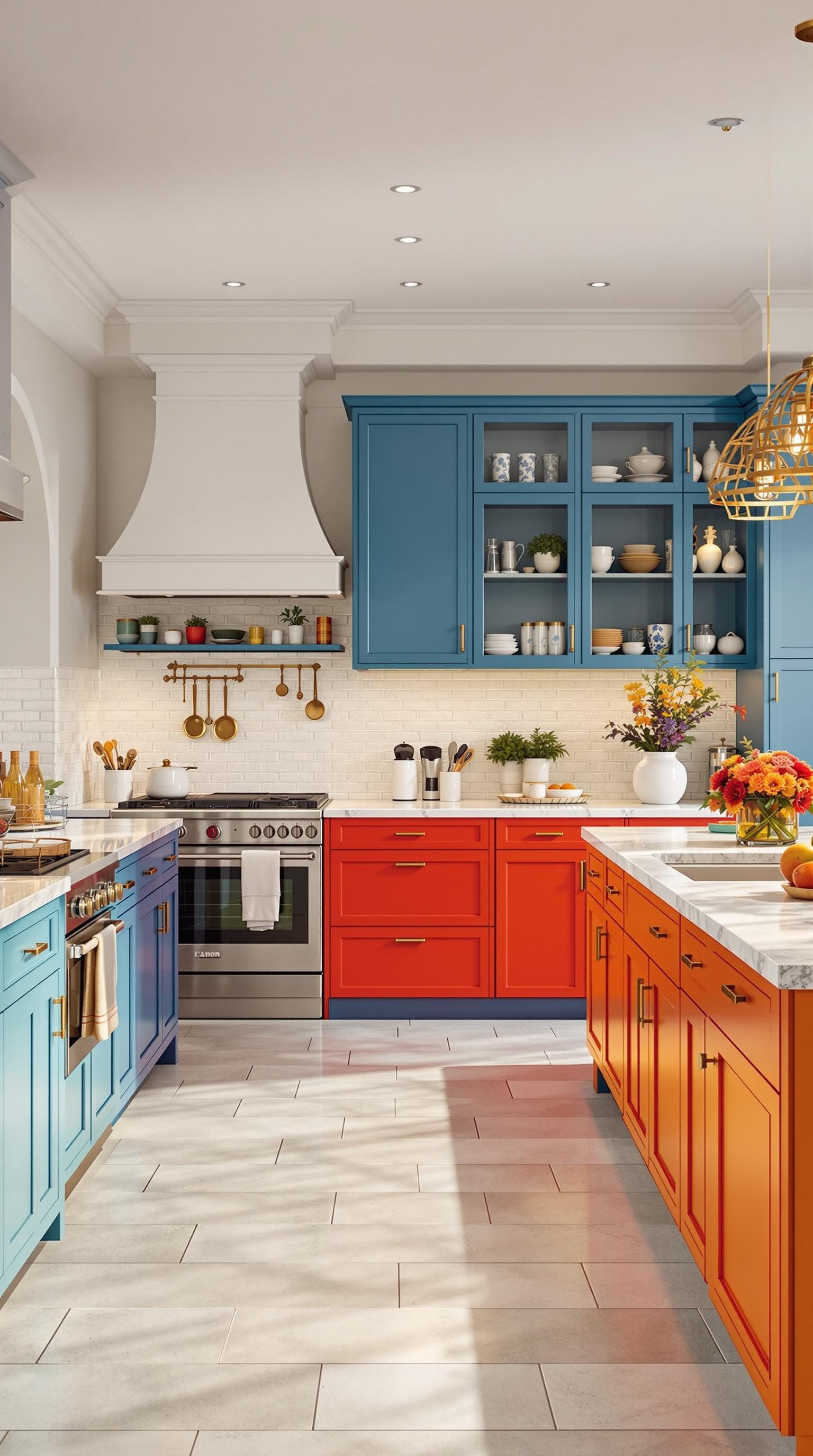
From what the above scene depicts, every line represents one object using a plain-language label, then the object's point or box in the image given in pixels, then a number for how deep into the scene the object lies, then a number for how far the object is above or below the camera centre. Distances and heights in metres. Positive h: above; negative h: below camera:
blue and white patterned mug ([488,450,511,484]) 6.16 +1.37
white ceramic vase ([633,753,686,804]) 5.99 -0.21
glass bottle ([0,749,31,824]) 4.37 -0.20
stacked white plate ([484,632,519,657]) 6.19 +0.47
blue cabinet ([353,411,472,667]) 6.11 +0.99
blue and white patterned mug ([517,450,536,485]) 6.17 +1.37
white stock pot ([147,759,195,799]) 6.01 -0.23
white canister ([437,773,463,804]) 6.23 -0.26
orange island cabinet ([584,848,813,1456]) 2.11 -0.83
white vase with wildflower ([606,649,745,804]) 5.98 +0.02
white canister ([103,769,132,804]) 6.04 -0.24
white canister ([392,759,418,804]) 6.13 -0.23
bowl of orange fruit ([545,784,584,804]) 6.07 -0.29
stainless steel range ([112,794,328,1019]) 5.71 -0.87
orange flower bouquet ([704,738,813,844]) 3.72 -0.18
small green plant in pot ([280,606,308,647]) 6.30 +0.58
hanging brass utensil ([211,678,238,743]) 6.46 +0.04
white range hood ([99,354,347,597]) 5.98 +1.18
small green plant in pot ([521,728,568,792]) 6.18 -0.09
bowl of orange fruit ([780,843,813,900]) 2.91 -0.33
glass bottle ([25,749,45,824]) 4.39 -0.21
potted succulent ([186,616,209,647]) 6.30 +0.53
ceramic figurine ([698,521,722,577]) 6.20 +0.92
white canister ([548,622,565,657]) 6.20 +0.49
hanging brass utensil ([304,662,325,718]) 6.47 +0.13
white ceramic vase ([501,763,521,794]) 6.34 -0.22
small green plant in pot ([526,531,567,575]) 6.20 +0.94
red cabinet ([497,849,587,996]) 5.81 -0.88
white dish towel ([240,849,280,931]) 5.68 -0.70
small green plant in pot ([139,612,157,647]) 6.28 +0.55
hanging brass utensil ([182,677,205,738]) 6.46 +0.05
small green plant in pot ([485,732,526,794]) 6.32 -0.11
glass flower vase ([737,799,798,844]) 3.87 -0.28
